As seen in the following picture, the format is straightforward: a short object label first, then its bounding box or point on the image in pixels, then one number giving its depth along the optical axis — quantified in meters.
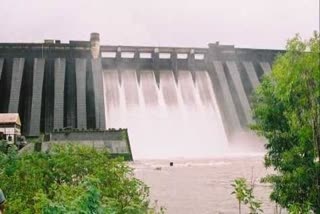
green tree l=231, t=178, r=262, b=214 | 8.41
